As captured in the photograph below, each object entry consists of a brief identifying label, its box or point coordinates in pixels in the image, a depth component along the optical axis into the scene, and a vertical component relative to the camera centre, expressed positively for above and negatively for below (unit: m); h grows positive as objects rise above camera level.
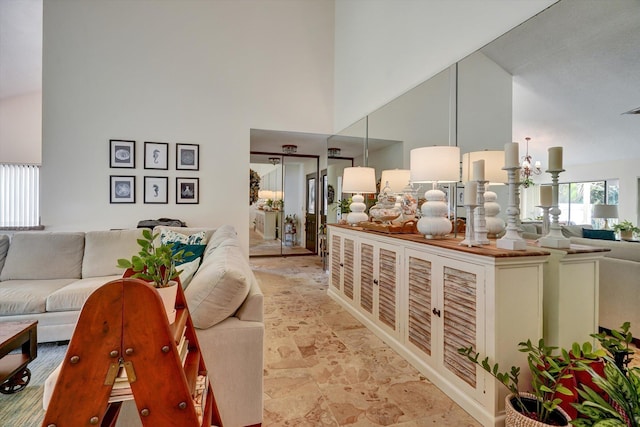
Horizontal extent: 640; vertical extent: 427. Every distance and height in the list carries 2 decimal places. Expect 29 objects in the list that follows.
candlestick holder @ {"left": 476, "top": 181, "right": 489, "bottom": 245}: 1.89 -0.05
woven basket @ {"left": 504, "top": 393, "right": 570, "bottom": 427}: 1.32 -0.89
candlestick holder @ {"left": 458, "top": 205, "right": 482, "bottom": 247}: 1.91 -0.09
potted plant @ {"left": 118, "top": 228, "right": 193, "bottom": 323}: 1.08 -0.22
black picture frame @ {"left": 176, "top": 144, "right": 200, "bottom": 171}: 4.84 +0.82
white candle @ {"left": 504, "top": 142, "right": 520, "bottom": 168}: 1.72 +0.32
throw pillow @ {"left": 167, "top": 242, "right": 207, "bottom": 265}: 3.01 -0.36
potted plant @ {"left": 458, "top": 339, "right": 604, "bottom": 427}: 1.33 -0.79
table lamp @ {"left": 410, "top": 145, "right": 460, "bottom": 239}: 2.14 +0.25
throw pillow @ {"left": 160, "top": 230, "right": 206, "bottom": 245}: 3.21 -0.28
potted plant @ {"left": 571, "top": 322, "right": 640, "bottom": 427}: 0.91 -0.56
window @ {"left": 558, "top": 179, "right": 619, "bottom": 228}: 1.60 +0.08
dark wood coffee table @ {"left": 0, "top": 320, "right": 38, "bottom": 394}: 1.76 -0.89
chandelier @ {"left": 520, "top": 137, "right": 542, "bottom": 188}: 1.89 +0.26
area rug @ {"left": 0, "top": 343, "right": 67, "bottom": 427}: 1.66 -1.11
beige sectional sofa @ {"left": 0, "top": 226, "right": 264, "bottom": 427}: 1.50 -0.57
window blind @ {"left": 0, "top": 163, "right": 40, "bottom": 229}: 5.75 +0.27
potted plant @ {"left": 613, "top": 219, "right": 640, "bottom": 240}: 1.56 -0.08
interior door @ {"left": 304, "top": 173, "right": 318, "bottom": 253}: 7.15 -0.06
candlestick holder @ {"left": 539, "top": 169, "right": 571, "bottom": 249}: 1.73 -0.09
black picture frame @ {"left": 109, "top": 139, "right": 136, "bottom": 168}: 4.59 +0.82
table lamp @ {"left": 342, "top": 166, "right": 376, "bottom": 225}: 3.58 +0.31
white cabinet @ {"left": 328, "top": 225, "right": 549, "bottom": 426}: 1.63 -0.58
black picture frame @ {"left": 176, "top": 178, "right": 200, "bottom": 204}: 4.87 +0.31
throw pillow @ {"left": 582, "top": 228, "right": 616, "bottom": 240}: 1.66 -0.11
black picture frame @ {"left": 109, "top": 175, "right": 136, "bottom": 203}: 4.62 +0.31
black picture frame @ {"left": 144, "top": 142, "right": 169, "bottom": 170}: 4.72 +0.82
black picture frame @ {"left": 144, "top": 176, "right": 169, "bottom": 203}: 4.76 +0.32
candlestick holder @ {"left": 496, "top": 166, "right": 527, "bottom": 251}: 1.73 -0.02
